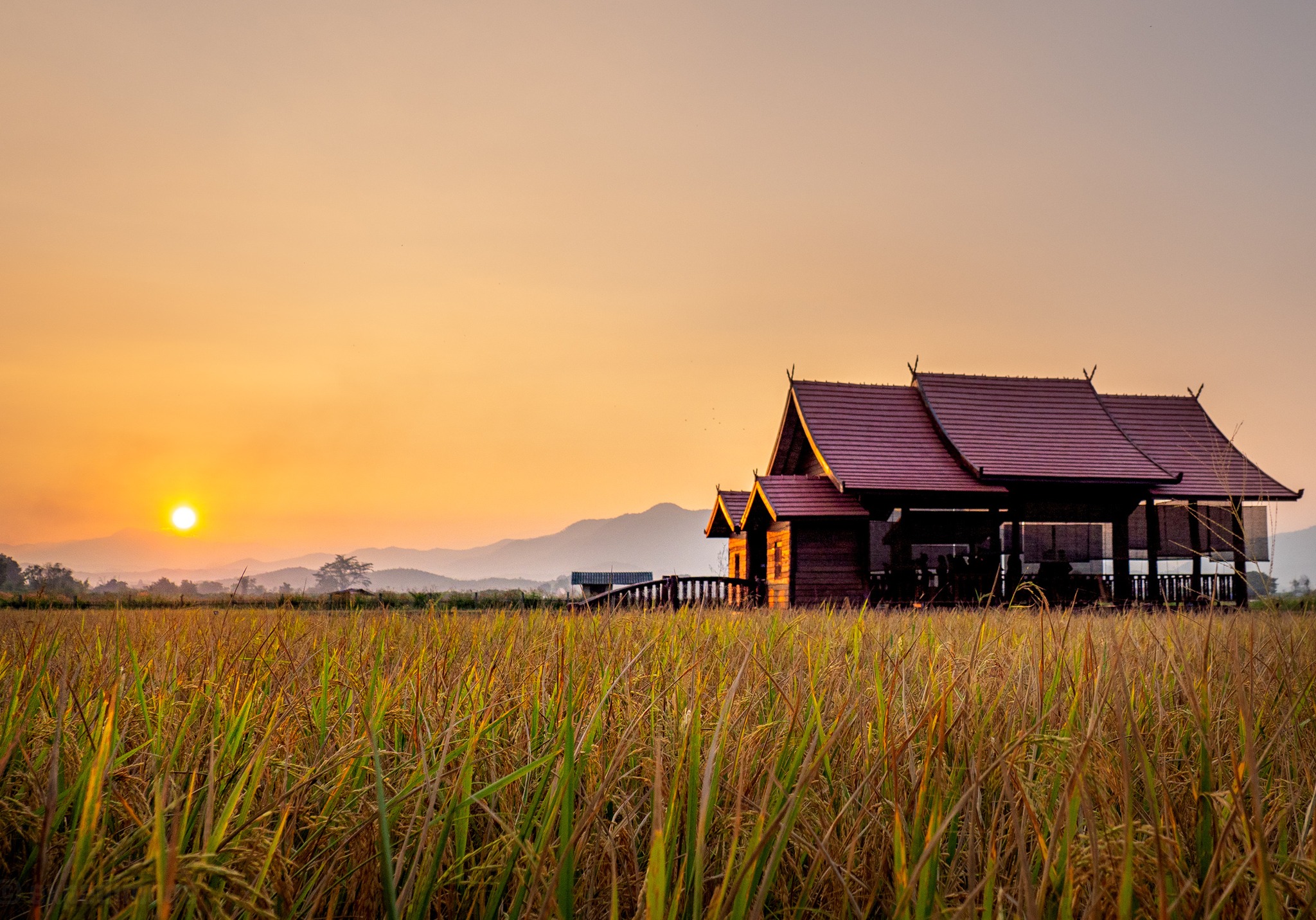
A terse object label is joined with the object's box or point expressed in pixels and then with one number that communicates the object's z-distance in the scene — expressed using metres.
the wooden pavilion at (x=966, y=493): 21.06
